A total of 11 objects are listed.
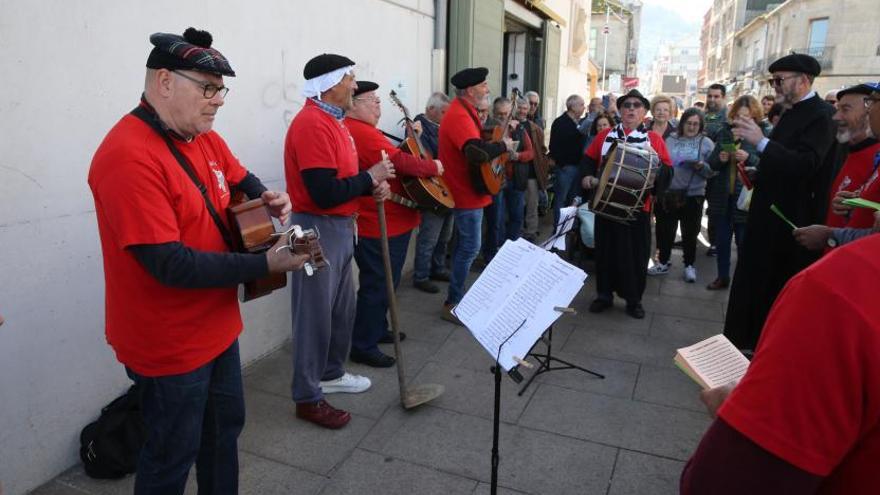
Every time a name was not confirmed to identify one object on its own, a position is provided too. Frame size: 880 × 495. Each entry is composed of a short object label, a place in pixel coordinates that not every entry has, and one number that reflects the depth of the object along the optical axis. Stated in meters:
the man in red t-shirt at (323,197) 3.00
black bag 2.72
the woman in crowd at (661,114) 6.34
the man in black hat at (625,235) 4.77
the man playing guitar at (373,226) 3.67
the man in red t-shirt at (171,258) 1.75
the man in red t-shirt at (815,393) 0.78
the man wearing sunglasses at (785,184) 3.67
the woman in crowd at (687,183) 5.93
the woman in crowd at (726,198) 5.86
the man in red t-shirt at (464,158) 4.60
